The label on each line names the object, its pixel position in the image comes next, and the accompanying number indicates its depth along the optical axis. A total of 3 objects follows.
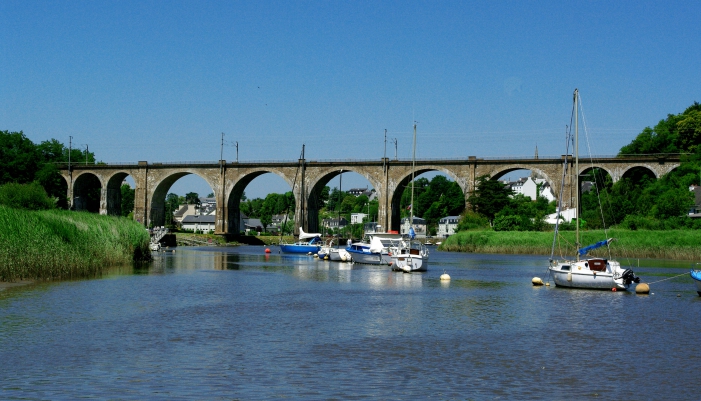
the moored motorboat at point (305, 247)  72.56
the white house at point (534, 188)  181.00
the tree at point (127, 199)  154.00
